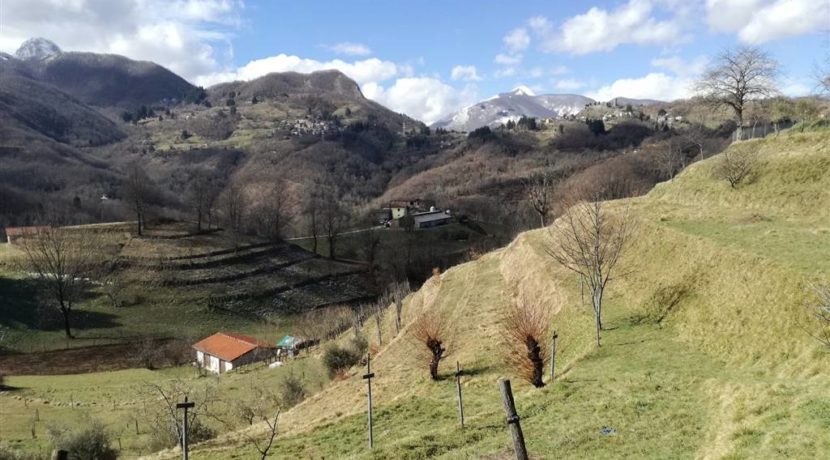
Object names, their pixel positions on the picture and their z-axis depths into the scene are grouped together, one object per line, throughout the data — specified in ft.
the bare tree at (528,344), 84.58
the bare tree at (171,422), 118.93
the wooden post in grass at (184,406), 58.12
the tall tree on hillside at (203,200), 449.56
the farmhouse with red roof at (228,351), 239.50
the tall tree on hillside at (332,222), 481.22
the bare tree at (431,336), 113.19
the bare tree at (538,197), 260.50
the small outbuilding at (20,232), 355.97
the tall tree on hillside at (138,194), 390.42
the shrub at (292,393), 157.79
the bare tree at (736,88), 185.57
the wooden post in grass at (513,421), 29.71
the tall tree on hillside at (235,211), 507.71
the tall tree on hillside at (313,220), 485.56
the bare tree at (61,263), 289.53
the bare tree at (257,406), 141.08
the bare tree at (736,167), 146.41
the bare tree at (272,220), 478.59
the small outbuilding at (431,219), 568.41
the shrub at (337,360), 168.55
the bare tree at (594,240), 102.42
